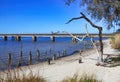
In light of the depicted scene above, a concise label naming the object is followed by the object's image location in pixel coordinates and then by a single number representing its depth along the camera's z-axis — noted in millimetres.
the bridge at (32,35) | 32866
